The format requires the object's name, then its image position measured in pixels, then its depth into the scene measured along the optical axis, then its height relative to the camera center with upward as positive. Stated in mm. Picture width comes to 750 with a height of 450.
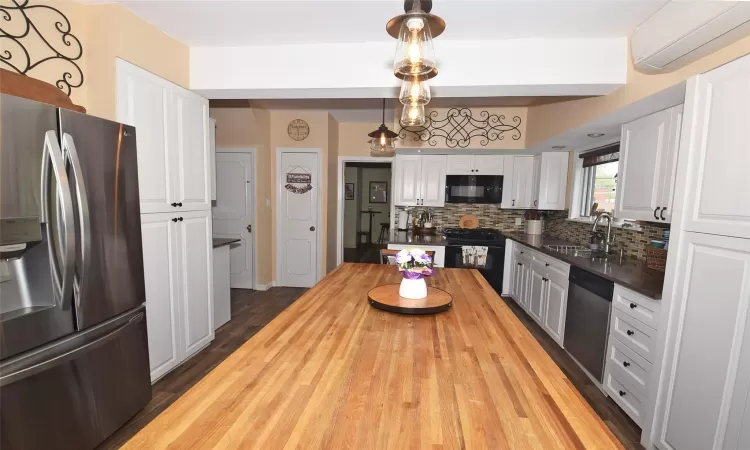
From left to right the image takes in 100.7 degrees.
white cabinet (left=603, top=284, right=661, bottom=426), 1825 -915
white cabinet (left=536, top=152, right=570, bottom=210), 3967 +299
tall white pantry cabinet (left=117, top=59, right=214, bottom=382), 2037 -134
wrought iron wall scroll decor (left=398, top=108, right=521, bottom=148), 3975 +909
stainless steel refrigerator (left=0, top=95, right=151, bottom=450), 1231 -412
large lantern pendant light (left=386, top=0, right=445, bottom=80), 1080 +601
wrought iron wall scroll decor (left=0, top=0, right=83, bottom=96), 1551 +784
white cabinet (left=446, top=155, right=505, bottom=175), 4297 +492
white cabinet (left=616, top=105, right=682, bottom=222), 2000 +280
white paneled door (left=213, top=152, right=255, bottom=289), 4430 -262
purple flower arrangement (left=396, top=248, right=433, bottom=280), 1603 -335
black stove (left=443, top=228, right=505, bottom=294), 3959 -644
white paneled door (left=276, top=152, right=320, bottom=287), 4617 -397
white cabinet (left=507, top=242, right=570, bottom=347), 2838 -898
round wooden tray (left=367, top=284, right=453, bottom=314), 1533 -541
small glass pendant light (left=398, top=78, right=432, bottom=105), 1420 +487
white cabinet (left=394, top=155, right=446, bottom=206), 4371 +264
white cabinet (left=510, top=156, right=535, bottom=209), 4270 +279
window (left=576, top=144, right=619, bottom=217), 3246 +268
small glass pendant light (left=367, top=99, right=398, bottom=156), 2562 +481
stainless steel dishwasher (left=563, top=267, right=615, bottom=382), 2230 -896
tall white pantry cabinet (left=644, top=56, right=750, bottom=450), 1321 -340
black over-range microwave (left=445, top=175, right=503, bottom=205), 4289 +160
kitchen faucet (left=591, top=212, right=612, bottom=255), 2970 -219
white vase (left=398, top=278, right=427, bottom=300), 1666 -487
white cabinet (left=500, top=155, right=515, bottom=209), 4285 +316
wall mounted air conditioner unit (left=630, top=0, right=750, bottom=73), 1281 +803
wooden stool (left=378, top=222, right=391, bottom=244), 8336 -943
